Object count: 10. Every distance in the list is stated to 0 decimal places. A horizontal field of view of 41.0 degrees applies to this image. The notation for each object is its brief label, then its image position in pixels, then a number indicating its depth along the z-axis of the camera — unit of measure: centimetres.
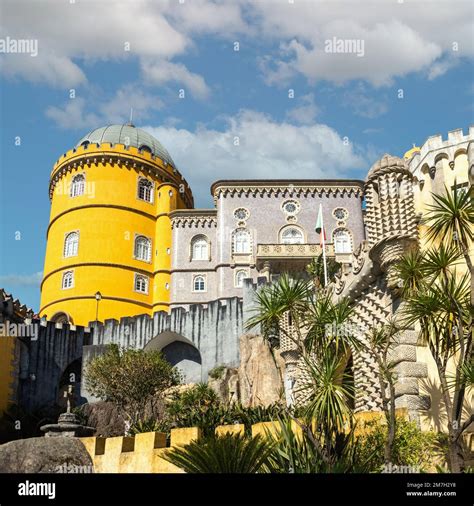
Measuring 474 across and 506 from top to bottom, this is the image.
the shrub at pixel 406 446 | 1237
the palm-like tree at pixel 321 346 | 1152
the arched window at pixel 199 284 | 4406
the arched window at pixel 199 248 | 4516
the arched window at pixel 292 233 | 4441
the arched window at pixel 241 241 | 4391
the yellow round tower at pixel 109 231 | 4278
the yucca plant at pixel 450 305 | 1051
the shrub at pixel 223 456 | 1084
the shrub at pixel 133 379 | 2744
